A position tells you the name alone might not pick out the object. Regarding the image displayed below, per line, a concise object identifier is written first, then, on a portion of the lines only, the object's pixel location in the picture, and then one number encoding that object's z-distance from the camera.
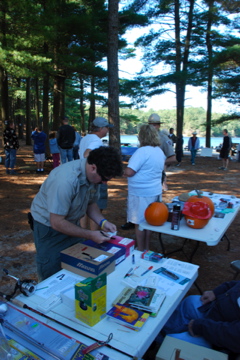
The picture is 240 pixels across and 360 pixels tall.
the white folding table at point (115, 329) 1.24
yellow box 1.33
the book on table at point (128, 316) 1.37
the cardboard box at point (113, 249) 1.96
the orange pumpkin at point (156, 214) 2.81
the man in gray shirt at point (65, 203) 1.75
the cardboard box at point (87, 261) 1.73
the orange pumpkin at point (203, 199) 3.02
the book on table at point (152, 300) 1.48
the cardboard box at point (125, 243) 2.07
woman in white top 3.05
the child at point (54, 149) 8.71
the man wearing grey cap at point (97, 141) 3.36
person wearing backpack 7.73
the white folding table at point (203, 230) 2.58
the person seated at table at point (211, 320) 1.62
